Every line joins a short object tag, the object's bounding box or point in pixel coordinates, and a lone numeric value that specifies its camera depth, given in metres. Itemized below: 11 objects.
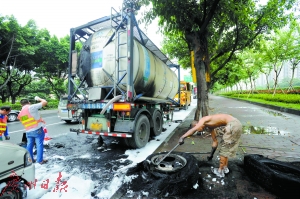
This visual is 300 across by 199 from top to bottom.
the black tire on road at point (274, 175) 2.37
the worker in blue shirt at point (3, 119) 4.17
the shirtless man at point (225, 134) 3.10
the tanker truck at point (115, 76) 4.27
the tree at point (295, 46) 16.66
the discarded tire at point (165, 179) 2.57
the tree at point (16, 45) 11.62
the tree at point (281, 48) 17.05
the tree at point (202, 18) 5.30
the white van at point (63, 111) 8.83
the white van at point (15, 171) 1.89
